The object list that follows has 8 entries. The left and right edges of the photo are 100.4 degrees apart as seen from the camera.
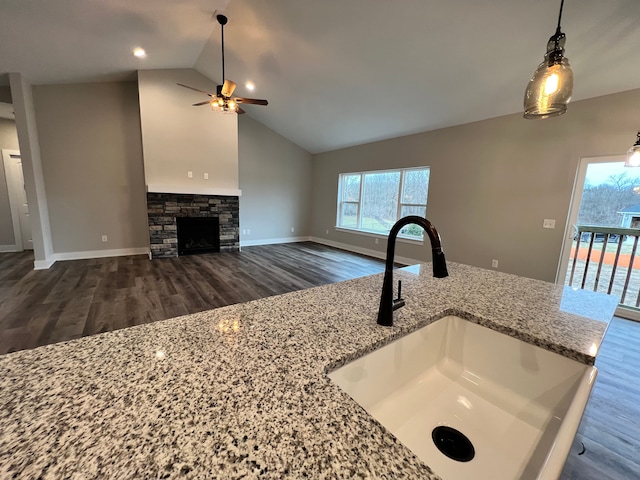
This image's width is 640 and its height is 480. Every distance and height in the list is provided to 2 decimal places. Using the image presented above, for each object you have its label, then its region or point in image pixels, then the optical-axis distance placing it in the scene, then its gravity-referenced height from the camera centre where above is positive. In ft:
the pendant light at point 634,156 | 8.42 +1.85
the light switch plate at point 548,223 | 11.32 -0.50
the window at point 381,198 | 16.96 +0.47
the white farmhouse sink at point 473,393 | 2.39 -2.08
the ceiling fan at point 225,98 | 11.15 +4.31
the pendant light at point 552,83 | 3.97 +1.94
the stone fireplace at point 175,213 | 16.47 -0.99
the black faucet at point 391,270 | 2.69 -0.66
